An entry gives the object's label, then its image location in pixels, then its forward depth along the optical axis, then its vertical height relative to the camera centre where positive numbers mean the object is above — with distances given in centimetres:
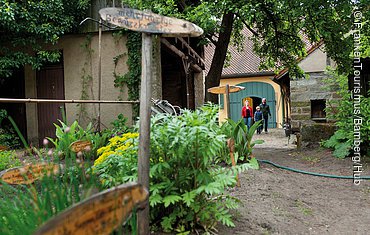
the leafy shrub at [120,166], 217 -38
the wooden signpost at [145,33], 201 +50
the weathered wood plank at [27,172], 140 -30
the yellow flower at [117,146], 243 -27
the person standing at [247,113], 1361 -16
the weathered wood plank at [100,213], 86 -29
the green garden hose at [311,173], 474 -99
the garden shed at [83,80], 758 +80
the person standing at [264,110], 1438 -5
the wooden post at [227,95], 462 +20
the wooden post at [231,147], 340 -39
